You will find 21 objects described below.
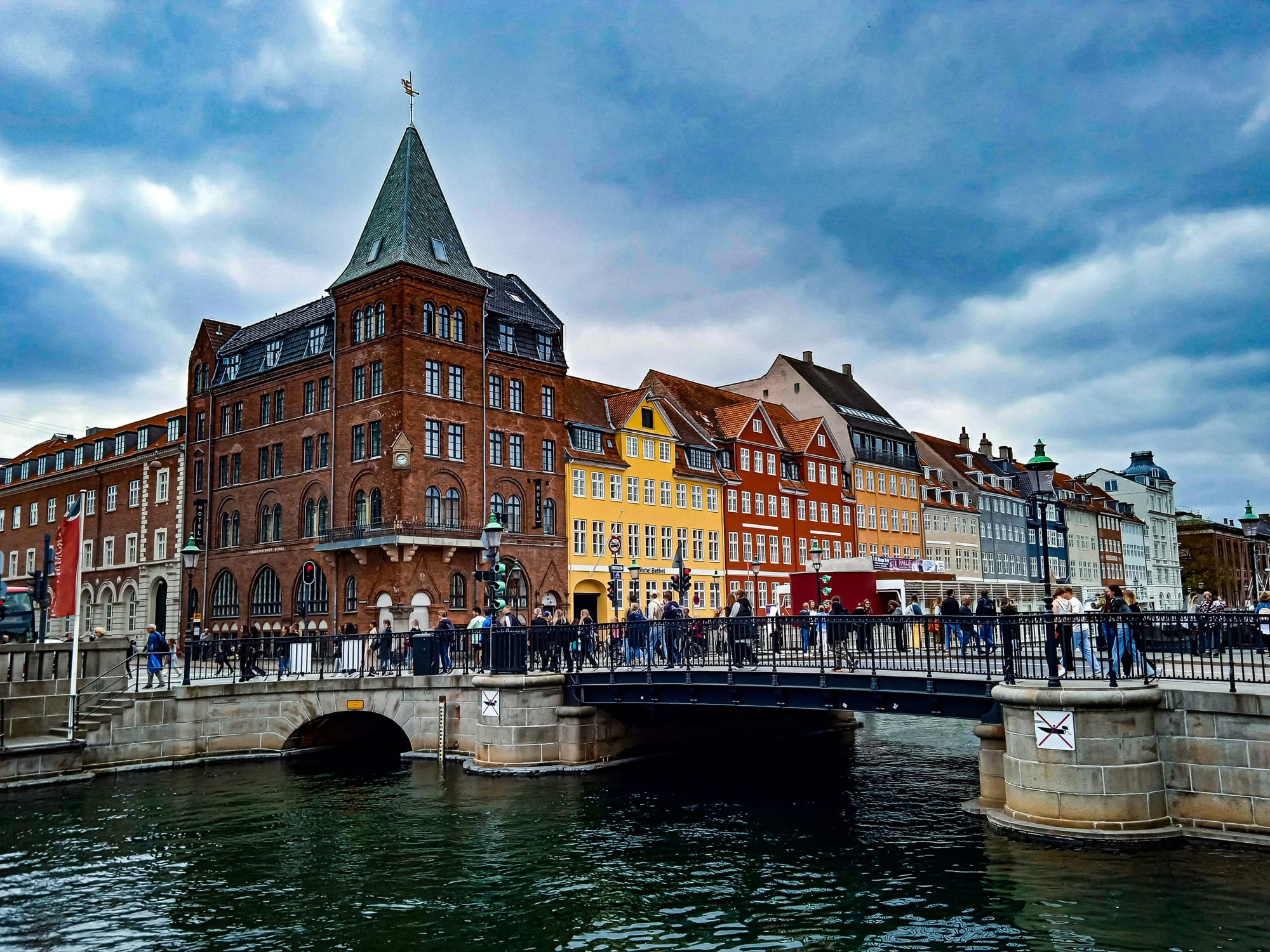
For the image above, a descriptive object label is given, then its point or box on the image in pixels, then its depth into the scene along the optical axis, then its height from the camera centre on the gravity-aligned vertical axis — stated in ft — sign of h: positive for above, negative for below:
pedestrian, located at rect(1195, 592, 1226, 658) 50.88 -0.75
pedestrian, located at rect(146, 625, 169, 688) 91.56 -0.97
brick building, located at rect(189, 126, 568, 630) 142.82 +28.44
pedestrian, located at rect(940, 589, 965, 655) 56.63 +0.22
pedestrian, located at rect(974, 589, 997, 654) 57.68 +0.25
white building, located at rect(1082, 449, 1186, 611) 365.81 +36.70
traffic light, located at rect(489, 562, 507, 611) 85.76 +4.09
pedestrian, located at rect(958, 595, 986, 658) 61.07 -0.51
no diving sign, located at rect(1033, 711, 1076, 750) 51.42 -5.24
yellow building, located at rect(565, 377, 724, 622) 167.43 +22.57
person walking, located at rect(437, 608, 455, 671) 91.45 -0.55
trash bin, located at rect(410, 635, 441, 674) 90.89 -1.58
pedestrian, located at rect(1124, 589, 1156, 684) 52.60 -1.05
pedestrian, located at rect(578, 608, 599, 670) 83.82 -0.68
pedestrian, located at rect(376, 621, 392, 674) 93.81 -1.18
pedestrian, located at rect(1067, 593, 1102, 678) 52.26 -1.05
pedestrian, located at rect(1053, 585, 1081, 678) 53.57 +0.09
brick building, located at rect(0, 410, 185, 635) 184.65 +24.09
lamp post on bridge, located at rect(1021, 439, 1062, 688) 56.44 +7.36
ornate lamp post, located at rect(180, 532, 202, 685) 93.73 +7.57
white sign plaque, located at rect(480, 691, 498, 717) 82.23 -5.35
